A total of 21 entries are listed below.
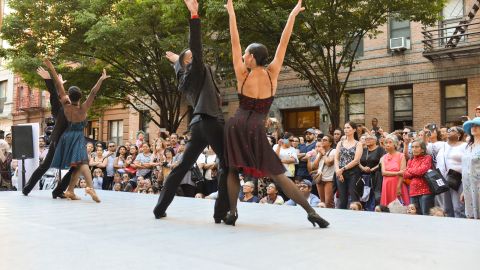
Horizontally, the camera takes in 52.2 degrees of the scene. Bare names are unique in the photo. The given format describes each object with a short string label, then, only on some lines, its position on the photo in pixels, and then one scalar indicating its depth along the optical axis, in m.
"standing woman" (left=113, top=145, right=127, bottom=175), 12.96
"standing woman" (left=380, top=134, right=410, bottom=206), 8.03
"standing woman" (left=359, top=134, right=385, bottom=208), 8.41
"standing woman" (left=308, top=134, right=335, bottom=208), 8.85
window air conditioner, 18.62
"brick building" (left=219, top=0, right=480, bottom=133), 17.22
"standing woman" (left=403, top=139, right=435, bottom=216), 7.51
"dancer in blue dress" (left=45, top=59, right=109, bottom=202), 7.26
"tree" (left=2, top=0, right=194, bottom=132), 17.09
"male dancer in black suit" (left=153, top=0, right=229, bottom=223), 4.88
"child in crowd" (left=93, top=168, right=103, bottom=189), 12.84
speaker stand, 9.60
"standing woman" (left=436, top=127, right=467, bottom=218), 7.61
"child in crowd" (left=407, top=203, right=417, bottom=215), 7.44
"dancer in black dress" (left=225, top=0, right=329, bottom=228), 4.65
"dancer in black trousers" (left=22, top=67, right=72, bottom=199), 7.56
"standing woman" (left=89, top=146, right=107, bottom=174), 13.27
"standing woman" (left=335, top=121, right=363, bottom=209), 8.33
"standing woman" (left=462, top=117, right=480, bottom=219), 6.86
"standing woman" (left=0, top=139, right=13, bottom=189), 13.12
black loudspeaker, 9.43
